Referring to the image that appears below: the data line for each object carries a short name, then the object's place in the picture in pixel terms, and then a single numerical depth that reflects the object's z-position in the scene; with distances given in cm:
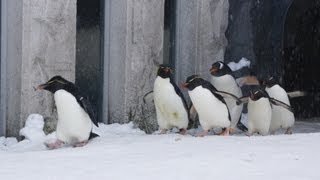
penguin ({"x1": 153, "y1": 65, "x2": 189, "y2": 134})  1395
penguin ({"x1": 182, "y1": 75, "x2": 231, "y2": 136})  1351
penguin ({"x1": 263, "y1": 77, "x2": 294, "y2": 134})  1489
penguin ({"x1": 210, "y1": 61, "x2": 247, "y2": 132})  1520
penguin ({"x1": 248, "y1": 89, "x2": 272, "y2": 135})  1399
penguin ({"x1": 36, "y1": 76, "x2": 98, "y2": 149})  1198
